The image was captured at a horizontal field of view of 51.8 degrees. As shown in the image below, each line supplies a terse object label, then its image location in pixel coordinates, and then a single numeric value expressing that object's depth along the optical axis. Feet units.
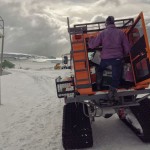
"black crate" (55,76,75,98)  10.24
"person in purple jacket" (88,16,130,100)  10.13
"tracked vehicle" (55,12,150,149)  9.84
